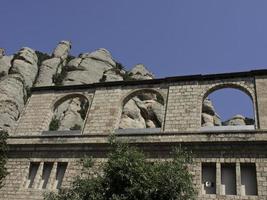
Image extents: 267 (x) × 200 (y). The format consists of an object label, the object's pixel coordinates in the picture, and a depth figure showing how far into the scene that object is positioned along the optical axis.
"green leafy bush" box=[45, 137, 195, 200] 9.66
